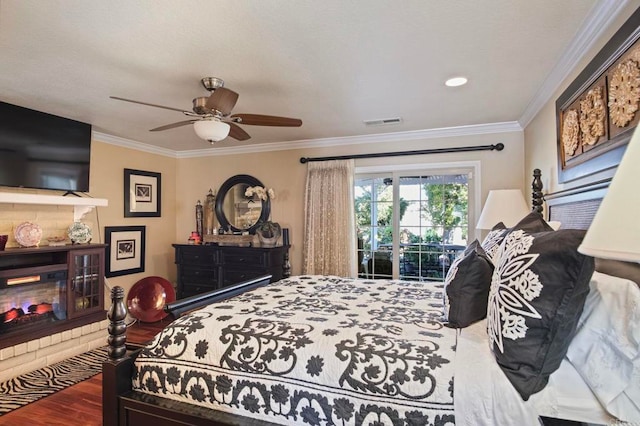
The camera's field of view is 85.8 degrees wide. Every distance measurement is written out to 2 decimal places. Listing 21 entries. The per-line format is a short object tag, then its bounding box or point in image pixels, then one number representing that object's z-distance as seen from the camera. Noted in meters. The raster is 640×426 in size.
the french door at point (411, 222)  4.16
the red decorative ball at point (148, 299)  4.41
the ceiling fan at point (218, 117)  2.31
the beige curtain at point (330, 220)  4.43
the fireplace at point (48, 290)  3.22
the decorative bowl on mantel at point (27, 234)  3.40
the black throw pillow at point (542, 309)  1.18
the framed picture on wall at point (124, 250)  4.45
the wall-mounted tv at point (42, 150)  3.23
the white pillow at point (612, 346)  1.11
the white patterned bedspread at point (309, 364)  1.38
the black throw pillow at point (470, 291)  1.69
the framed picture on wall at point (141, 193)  4.70
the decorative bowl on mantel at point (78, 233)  3.79
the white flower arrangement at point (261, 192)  4.84
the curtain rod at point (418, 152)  3.90
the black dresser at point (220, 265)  4.42
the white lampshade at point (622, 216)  0.60
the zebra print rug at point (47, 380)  2.71
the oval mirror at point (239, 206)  4.98
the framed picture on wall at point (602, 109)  1.56
